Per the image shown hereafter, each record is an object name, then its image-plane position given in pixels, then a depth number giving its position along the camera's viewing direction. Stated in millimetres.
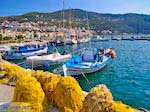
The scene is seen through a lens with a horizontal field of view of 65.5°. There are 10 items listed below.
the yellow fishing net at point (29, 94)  3321
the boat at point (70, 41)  40450
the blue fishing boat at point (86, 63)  11539
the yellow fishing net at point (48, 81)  3597
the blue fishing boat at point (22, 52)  20133
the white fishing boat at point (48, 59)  15116
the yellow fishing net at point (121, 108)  2744
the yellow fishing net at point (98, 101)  2800
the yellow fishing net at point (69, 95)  3301
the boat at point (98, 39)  55491
